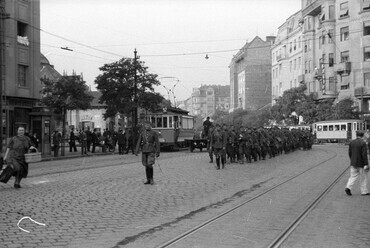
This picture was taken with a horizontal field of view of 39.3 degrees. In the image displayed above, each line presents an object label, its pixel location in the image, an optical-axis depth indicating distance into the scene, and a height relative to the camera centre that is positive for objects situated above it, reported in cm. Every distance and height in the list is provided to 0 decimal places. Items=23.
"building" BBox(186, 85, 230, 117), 18588 +1213
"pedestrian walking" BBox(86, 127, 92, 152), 3547 -30
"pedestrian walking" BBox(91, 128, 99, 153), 3619 -38
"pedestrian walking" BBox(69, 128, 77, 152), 3622 -44
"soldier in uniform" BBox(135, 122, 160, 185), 1470 -39
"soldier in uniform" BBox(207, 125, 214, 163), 2181 -75
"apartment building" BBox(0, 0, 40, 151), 3180 +476
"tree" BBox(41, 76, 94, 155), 3412 +257
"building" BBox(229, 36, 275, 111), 11862 +1330
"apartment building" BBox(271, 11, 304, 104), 8000 +1257
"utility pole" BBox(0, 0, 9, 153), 3003 +677
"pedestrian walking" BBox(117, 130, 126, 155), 3531 -45
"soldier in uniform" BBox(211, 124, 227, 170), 2067 -41
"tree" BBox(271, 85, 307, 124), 6831 +372
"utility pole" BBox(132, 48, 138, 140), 4062 +246
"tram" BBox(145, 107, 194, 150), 3834 +54
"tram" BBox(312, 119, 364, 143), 5628 +33
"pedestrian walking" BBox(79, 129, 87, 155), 3409 -36
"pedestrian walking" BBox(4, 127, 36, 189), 1395 -59
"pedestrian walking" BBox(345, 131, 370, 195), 1259 -78
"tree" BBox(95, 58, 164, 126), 4062 +366
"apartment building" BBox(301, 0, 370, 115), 6053 +1022
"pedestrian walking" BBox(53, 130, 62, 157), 3117 -44
